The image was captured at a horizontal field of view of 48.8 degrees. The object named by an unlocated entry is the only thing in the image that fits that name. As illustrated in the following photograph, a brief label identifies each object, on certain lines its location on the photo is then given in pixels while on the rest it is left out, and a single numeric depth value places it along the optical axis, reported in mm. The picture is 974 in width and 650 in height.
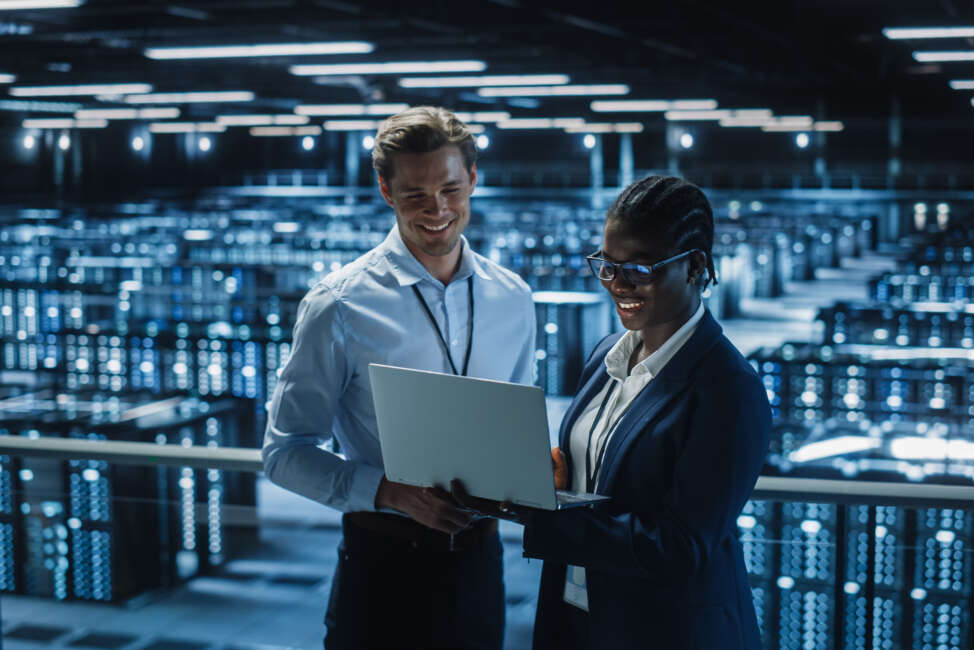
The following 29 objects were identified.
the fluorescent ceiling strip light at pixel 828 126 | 32331
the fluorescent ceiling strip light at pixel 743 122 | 30273
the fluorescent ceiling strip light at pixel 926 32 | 10719
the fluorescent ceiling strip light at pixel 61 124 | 27850
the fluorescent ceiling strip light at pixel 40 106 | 24531
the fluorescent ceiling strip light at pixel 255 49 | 11234
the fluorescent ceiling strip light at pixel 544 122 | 29384
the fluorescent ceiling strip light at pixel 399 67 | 14883
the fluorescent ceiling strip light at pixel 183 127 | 30594
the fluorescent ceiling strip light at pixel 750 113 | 25973
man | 1868
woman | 1450
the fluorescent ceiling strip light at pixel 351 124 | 27111
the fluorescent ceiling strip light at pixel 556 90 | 19547
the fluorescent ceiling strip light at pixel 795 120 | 30188
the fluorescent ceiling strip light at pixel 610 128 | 34406
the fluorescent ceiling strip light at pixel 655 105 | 22438
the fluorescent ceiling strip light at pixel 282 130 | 32225
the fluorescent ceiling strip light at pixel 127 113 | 22656
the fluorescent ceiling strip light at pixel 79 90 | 16975
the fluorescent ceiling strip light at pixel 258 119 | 25998
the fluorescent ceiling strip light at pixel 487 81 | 17312
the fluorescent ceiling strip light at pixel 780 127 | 33366
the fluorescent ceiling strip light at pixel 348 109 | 22578
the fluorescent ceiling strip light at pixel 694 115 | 27083
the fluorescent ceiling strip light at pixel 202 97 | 18969
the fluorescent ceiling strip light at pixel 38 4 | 9602
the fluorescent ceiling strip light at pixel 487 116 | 27359
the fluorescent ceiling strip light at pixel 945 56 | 14641
